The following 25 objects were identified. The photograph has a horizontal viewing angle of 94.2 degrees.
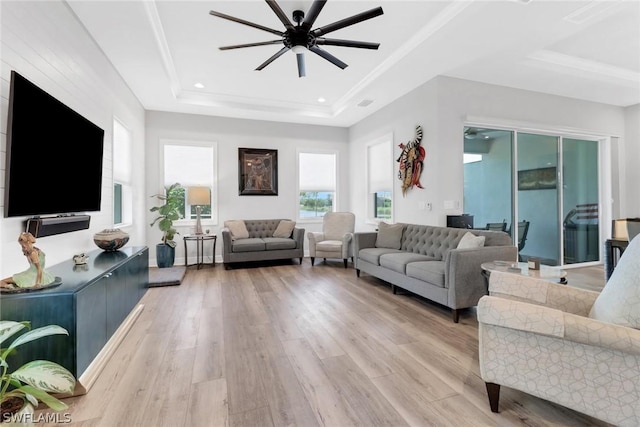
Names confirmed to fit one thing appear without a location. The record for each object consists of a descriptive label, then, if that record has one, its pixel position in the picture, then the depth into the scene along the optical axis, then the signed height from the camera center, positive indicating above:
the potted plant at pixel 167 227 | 5.16 -0.20
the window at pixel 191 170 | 5.73 +0.89
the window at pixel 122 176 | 4.05 +0.57
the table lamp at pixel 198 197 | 5.39 +0.33
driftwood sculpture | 1.69 -0.33
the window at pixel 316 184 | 6.67 +0.71
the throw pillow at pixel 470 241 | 3.10 -0.29
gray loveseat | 5.23 -0.57
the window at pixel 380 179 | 5.49 +0.70
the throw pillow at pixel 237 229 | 5.72 -0.27
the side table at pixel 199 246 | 5.45 -0.58
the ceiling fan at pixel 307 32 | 2.45 +1.66
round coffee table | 2.31 -0.47
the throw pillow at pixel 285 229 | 5.97 -0.28
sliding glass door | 4.66 +0.40
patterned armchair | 1.30 -0.68
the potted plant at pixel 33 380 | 1.04 -0.63
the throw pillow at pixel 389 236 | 4.45 -0.33
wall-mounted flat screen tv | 1.85 +0.45
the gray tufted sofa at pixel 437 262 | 2.87 -0.55
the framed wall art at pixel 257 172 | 6.15 +0.92
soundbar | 2.08 -0.07
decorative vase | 2.91 -0.24
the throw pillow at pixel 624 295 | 1.37 -0.39
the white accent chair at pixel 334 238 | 5.34 -0.45
